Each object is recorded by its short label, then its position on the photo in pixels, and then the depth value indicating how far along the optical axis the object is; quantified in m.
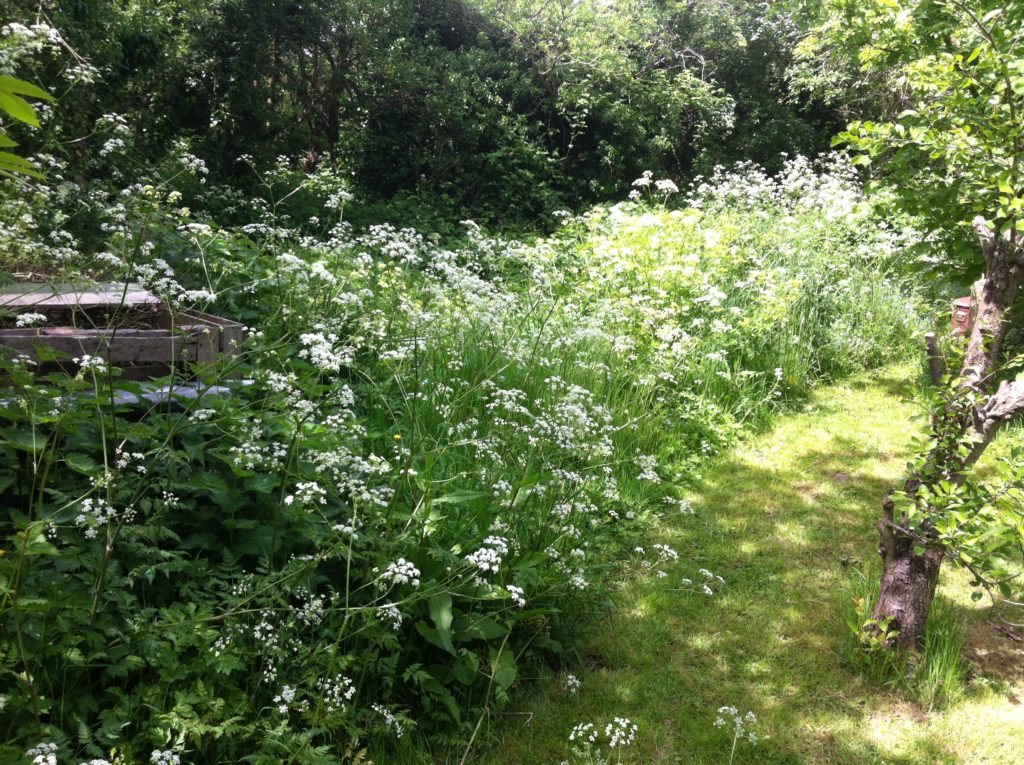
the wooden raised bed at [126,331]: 3.29
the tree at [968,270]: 2.80
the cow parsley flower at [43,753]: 1.73
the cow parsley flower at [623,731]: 2.76
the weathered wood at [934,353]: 3.42
